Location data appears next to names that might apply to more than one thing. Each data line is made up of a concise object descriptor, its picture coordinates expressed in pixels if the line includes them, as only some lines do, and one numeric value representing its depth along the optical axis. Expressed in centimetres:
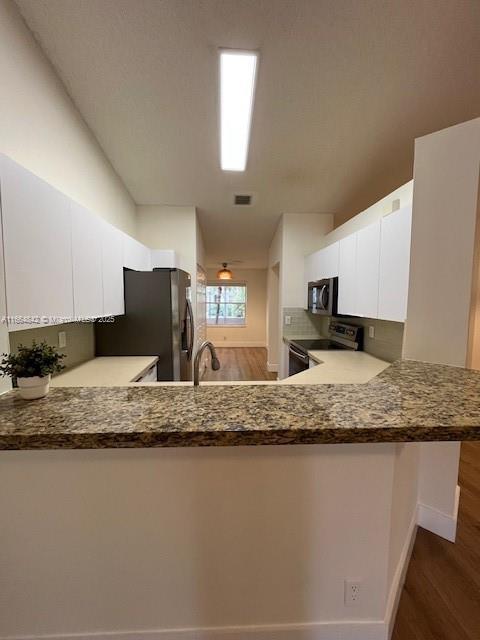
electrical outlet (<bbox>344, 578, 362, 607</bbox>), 105
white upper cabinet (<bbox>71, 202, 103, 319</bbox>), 171
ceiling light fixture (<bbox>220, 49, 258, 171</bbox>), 178
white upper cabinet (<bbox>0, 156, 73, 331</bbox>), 117
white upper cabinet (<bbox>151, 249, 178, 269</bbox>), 347
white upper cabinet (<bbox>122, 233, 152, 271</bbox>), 261
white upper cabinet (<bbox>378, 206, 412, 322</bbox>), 180
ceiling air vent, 371
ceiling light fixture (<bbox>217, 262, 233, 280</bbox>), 798
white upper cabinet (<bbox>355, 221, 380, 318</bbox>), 219
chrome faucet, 134
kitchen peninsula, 95
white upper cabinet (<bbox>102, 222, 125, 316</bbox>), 214
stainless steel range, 310
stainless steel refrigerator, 262
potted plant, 104
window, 904
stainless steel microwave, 301
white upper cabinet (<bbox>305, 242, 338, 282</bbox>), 307
